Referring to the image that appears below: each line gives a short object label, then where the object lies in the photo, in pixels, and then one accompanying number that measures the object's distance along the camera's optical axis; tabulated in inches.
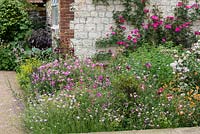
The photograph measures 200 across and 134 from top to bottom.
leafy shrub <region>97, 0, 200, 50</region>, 371.9
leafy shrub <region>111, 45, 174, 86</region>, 251.6
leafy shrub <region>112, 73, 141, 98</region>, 209.3
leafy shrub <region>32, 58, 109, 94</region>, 266.4
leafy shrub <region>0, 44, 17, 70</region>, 420.8
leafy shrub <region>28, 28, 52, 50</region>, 444.5
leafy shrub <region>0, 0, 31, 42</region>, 473.7
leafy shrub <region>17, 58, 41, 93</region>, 321.5
